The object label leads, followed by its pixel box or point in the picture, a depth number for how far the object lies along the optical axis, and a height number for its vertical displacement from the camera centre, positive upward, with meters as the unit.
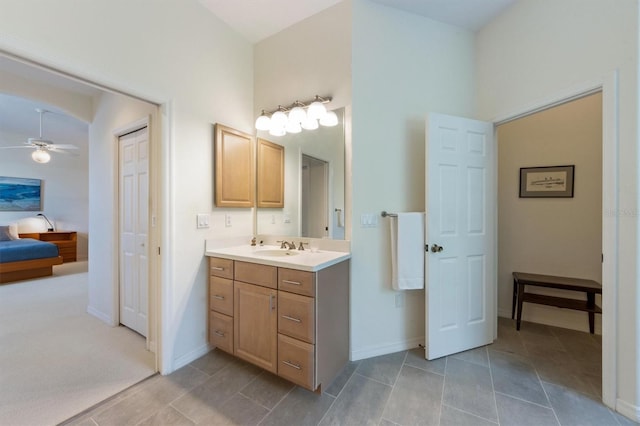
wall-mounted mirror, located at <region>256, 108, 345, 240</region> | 2.14 +0.21
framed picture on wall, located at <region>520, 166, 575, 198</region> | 2.58 +0.30
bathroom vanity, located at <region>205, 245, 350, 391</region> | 1.56 -0.72
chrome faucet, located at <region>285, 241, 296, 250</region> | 2.27 -0.33
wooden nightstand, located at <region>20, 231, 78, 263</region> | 5.47 -0.68
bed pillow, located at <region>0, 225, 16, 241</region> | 4.75 -0.45
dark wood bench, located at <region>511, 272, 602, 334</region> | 2.33 -0.82
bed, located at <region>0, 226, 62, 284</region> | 3.99 -0.83
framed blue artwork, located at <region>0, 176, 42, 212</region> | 5.15 +0.34
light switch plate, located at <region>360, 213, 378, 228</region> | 2.07 -0.09
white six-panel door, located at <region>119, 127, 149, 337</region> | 2.37 -0.20
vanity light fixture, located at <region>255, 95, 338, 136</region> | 2.10 +0.83
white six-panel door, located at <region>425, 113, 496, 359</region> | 2.05 -0.22
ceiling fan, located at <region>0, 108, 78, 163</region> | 3.72 +0.99
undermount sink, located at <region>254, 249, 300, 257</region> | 2.15 -0.38
